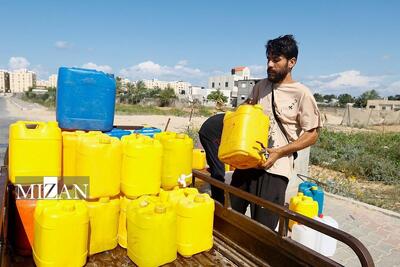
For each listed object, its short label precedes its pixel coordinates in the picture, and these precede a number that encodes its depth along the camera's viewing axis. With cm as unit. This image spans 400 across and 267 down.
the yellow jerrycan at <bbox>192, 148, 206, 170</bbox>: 544
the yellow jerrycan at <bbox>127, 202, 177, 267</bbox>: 199
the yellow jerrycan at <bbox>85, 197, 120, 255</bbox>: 218
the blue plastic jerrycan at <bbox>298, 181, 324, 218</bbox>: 416
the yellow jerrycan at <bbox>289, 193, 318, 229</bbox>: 353
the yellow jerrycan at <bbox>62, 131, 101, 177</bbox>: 240
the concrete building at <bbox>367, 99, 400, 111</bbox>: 5336
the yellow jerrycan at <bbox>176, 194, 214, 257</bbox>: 226
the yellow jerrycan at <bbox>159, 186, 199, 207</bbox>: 238
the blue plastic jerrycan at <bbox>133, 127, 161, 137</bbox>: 348
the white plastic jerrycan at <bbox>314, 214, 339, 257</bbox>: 323
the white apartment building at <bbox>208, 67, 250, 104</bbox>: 9506
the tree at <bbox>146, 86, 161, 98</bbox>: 6862
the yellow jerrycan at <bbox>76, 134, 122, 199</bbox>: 214
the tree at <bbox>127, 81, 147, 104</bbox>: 6166
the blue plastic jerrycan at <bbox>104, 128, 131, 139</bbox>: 302
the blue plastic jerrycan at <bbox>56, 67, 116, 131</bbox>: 269
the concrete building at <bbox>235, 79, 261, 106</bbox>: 6701
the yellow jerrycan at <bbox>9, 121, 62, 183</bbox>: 212
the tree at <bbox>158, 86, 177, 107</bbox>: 5747
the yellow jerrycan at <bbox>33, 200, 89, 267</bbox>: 185
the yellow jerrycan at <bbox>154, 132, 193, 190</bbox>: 262
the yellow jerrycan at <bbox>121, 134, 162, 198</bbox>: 226
